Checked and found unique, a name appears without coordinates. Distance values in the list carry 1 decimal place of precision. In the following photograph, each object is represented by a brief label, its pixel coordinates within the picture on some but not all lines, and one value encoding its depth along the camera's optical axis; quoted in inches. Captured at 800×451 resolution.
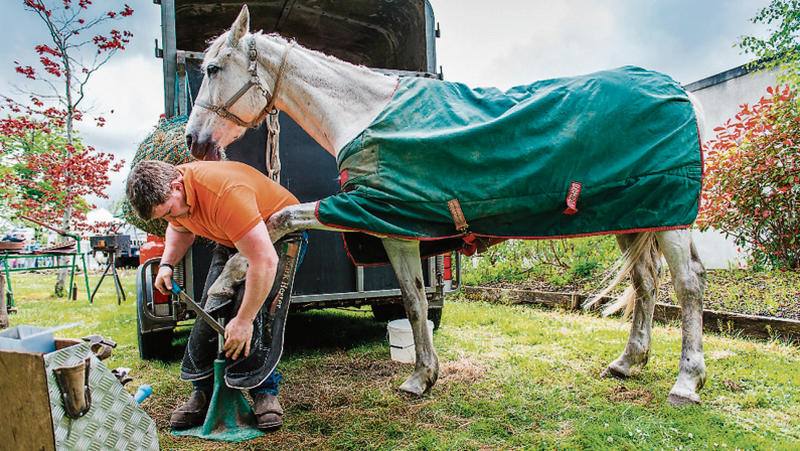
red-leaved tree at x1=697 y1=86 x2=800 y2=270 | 197.2
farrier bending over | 72.2
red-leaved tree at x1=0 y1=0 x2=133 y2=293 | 330.3
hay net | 108.8
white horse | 90.5
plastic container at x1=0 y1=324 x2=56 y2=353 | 53.0
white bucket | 124.3
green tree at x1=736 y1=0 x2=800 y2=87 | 265.9
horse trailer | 119.3
